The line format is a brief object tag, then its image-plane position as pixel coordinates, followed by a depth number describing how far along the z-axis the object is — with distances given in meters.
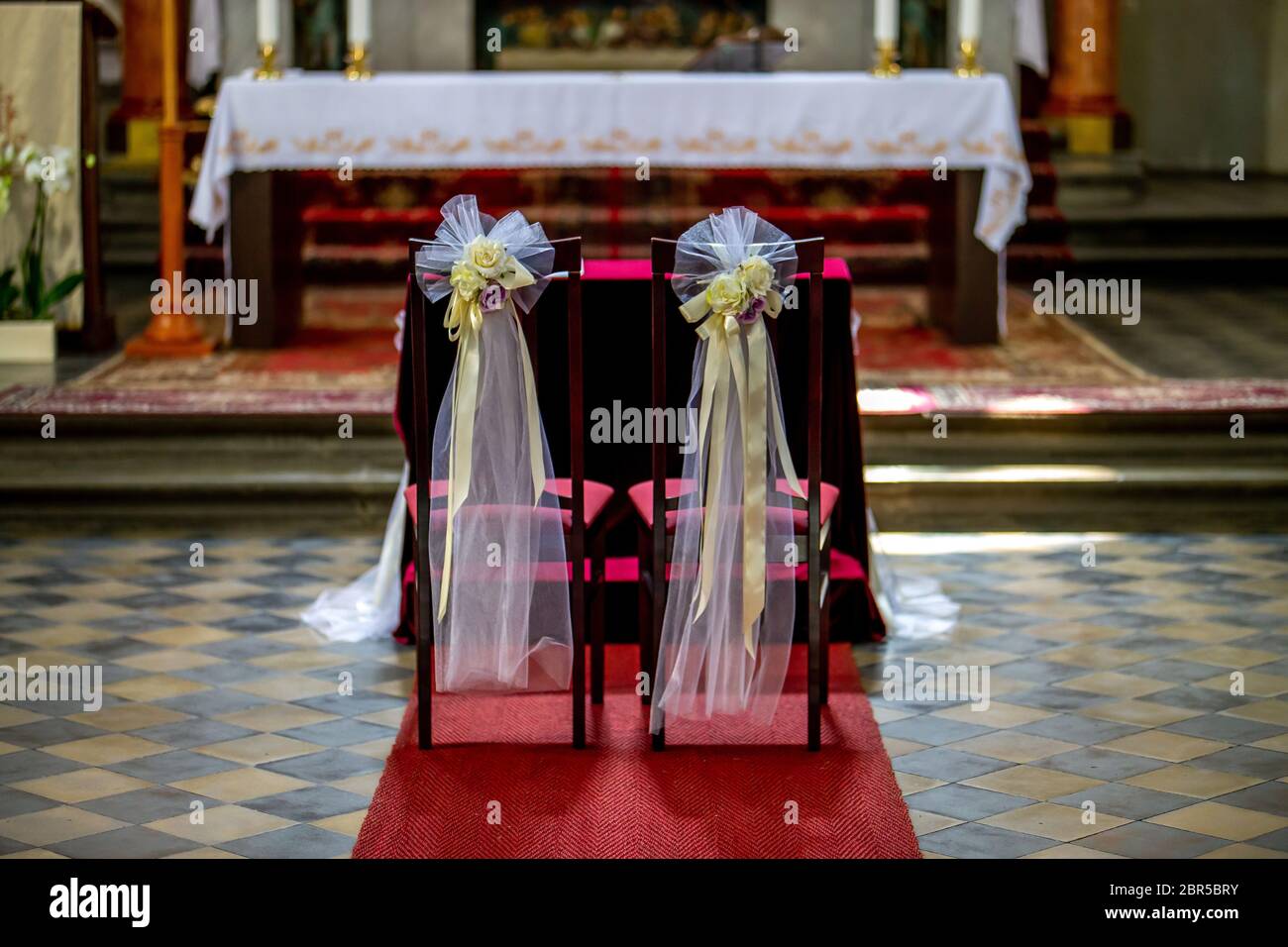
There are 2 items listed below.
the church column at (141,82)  10.88
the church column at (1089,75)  11.31
